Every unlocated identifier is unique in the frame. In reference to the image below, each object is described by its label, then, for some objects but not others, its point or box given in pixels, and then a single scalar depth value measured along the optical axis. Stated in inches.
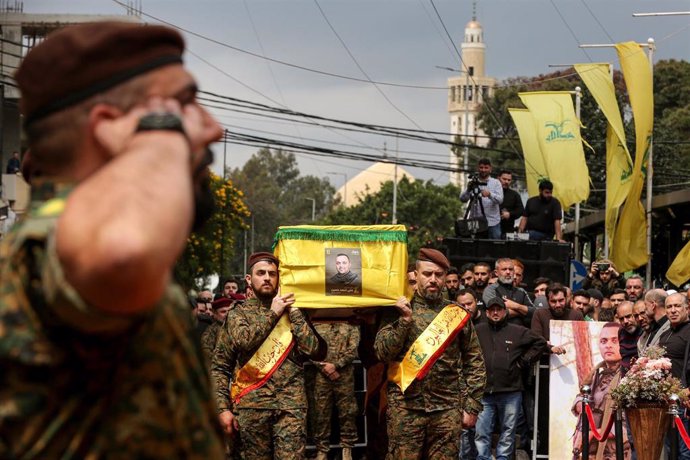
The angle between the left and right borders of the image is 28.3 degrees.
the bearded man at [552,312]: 609.0
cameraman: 822.5
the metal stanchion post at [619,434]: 516.7
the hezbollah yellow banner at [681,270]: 928.9
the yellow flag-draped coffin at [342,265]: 460.4
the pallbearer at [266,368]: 458.6
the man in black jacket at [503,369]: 586.9
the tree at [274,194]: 5034.5
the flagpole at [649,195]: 1152.3
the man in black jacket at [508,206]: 855.1
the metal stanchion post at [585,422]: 548.7
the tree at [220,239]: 1929.1
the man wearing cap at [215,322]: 528.2
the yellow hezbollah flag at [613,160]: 1106.7
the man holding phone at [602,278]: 858.8
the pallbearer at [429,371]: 464.1
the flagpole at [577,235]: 1495.3
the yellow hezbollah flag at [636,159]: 1067.3
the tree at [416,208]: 3858.3
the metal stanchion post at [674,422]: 490.3
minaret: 7104.8
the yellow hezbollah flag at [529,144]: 1261.1
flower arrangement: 492.4
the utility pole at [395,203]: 3661.4
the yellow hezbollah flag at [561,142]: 1212.5
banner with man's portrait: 562.9
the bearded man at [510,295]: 634.2
